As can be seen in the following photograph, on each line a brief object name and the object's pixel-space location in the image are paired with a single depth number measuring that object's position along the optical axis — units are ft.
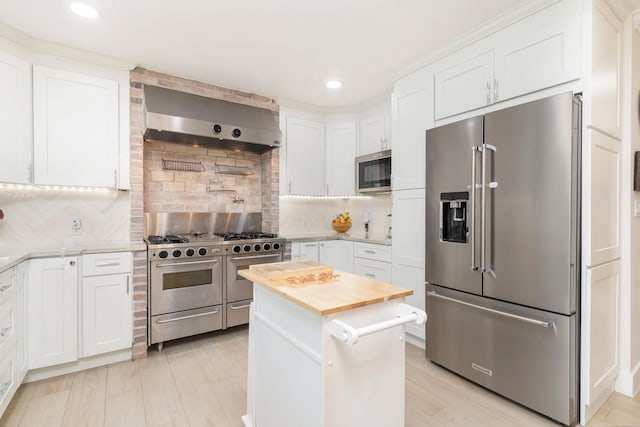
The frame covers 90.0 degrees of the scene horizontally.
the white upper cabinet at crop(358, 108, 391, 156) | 12.67
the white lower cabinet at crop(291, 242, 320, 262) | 12.37
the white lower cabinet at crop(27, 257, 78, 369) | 7.79
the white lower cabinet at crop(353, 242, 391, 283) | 11.19
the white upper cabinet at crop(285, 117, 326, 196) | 13.43
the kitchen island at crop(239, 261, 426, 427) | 4.23
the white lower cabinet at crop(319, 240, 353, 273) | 12.99
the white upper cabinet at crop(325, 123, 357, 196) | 14.02
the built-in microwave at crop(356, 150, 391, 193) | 12.18
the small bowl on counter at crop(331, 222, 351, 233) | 14.52
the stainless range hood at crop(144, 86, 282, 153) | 9.71
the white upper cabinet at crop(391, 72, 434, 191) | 9.48
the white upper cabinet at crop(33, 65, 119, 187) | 8.70
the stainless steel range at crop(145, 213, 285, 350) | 9.57
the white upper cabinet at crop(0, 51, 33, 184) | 7.86
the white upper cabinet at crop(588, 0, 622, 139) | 6.29
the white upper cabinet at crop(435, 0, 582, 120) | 6.48
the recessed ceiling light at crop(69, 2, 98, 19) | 7.13
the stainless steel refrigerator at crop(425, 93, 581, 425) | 6.14
